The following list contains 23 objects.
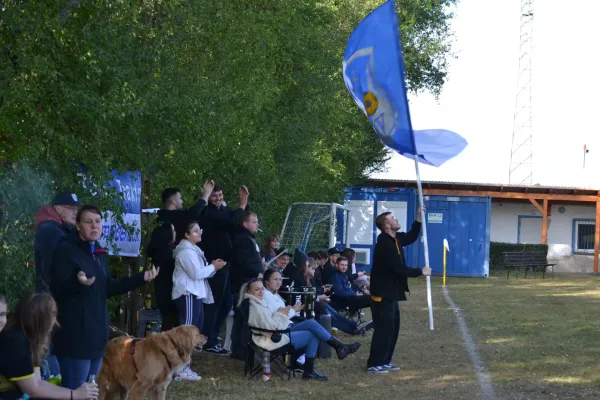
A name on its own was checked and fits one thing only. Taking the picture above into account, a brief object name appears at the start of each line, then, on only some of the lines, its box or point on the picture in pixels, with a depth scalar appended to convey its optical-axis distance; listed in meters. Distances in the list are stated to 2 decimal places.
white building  40.44
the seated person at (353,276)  17.14
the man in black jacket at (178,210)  10.26
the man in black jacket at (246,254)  10.91
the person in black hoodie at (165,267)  9.65
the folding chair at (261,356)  9.83
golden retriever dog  7.39
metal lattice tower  47.84
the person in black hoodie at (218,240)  11.27
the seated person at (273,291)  10.17
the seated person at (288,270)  12.24
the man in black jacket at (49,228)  6.49
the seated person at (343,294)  14.80
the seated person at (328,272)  15.23
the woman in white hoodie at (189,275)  9.59
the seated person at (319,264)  14.76
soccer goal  21.05
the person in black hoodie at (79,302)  5.96
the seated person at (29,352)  4.74
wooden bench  32.59
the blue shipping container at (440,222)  32.59
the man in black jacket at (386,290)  10.66
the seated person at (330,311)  12.66
